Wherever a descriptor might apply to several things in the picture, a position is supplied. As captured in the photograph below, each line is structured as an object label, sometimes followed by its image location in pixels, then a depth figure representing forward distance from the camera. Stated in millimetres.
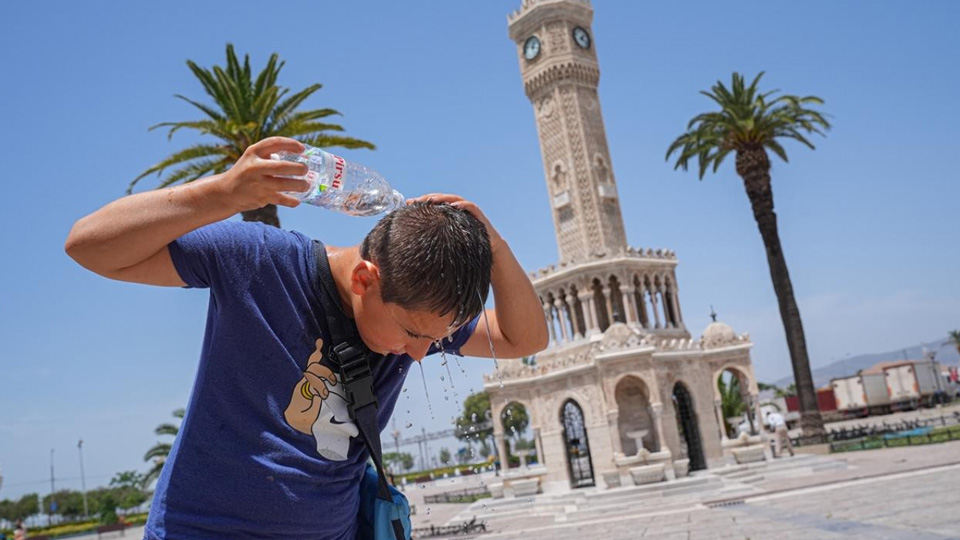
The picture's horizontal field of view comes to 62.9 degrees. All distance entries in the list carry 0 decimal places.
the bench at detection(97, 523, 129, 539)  46538
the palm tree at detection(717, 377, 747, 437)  39781
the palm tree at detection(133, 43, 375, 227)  15758
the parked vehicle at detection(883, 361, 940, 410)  57281
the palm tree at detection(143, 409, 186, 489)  35156
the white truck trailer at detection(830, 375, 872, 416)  57500
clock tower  35125
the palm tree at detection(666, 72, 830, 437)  29828
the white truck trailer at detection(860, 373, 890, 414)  56381
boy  1652
